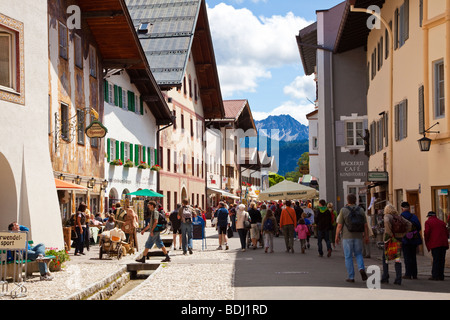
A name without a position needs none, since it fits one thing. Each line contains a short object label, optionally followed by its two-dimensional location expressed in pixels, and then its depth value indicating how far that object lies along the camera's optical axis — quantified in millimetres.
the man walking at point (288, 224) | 22953
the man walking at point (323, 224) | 21656
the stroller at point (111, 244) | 20828
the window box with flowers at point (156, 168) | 42031
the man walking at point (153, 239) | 19219
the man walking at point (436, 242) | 14680
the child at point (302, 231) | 22859
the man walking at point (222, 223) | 24828
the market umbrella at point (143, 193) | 34772
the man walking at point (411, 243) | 14512
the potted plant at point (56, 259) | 16453
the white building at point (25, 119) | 16781
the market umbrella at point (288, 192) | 33188
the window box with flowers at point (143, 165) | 39281
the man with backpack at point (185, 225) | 22562
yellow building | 18984
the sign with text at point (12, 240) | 13320
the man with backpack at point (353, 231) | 14047
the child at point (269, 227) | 23280
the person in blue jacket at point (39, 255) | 15031
